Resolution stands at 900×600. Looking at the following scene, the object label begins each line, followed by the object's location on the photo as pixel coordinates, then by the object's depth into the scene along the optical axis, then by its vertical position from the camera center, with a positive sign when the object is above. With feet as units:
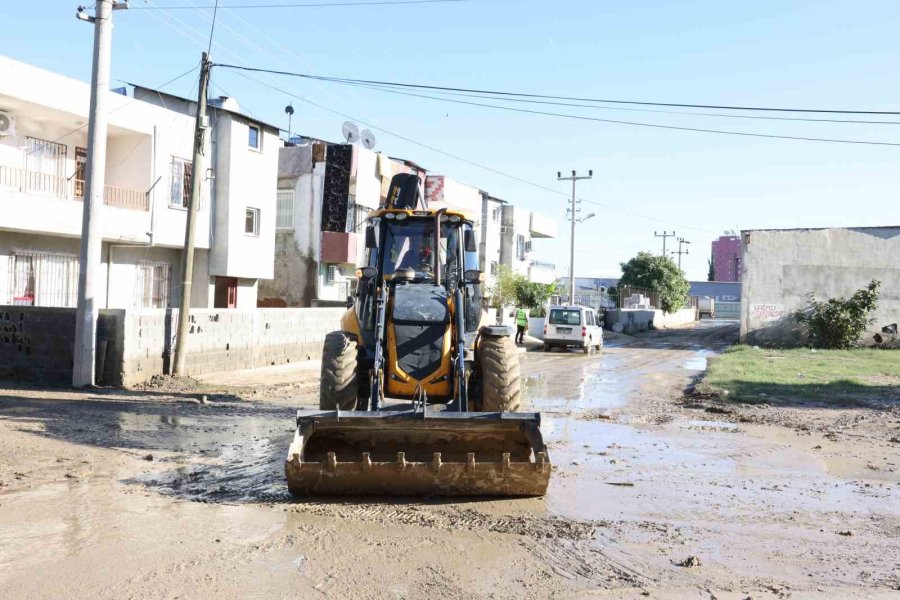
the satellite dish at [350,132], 114.01 +24.54
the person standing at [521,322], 106.83 -1.78
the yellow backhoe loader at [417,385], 24.21 -2.87
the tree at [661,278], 218.18 +9.82
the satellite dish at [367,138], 115.53 +23.98
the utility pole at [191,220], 53.72 +5.44
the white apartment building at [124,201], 65.46 +9.13
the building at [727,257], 469.57 +34.85
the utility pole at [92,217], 48.47 +4.73
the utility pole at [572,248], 148.36 +12.13
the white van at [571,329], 99.60 -2.31
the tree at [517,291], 134.41 +3.04
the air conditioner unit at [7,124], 65.51 +13.93
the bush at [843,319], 110.93 -0.02
